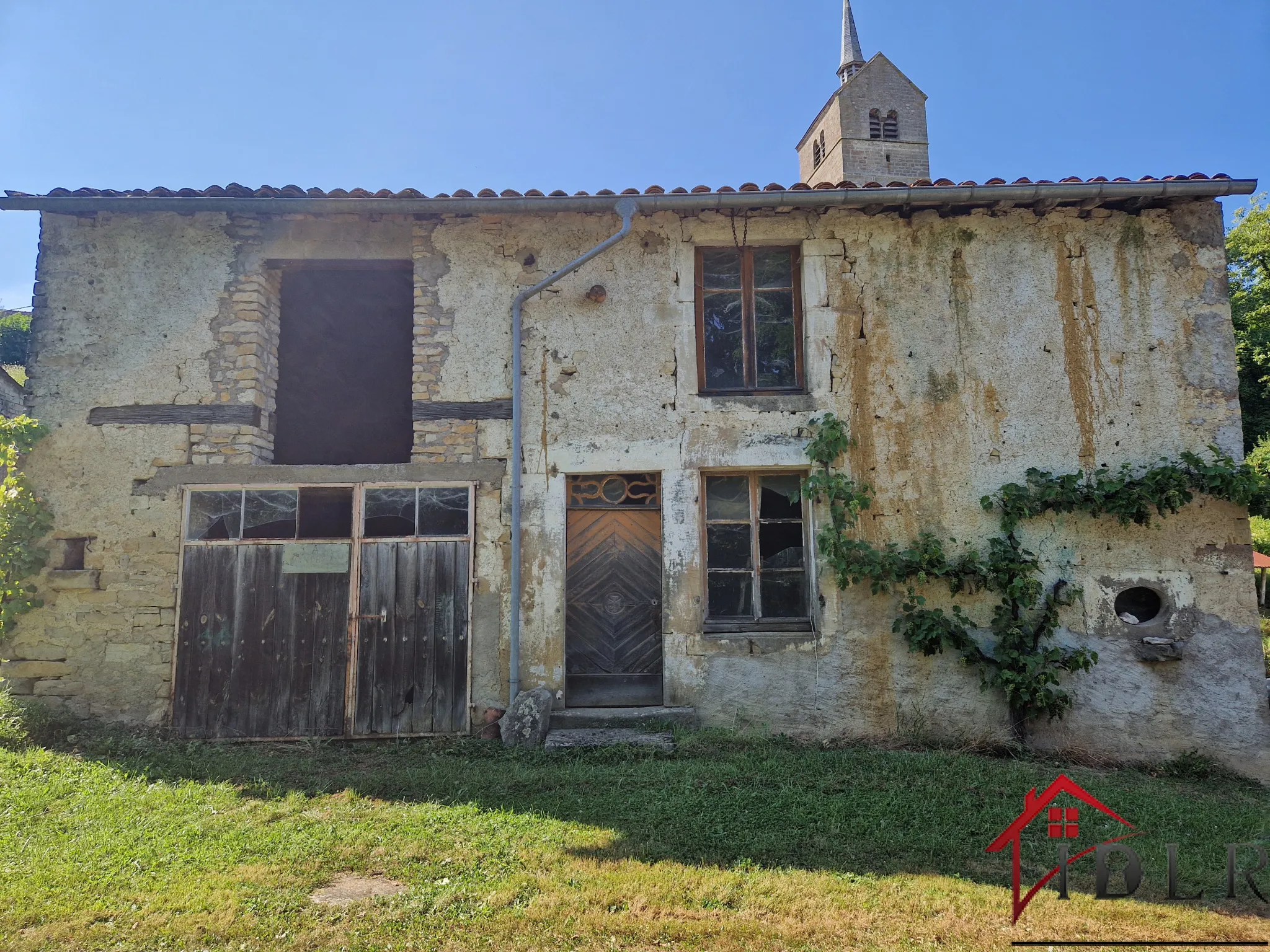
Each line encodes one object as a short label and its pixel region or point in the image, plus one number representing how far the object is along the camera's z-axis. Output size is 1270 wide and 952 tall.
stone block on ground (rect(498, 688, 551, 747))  6.07
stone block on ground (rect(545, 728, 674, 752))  5.89
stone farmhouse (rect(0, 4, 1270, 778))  6.43
